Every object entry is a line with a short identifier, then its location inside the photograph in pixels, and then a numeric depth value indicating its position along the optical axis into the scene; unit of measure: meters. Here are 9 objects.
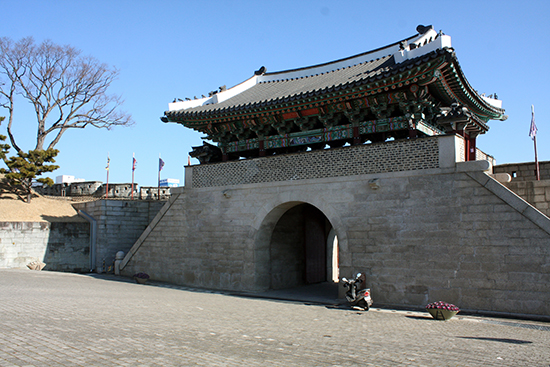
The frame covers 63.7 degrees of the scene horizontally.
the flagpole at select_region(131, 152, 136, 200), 21.36
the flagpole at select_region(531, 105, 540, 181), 10.44
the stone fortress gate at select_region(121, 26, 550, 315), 9.68
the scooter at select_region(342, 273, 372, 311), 10.26
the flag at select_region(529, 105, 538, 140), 10.92
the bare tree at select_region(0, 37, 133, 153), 22.81
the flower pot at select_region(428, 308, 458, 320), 8.99
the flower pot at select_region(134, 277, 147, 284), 14.68
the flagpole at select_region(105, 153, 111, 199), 22.52
